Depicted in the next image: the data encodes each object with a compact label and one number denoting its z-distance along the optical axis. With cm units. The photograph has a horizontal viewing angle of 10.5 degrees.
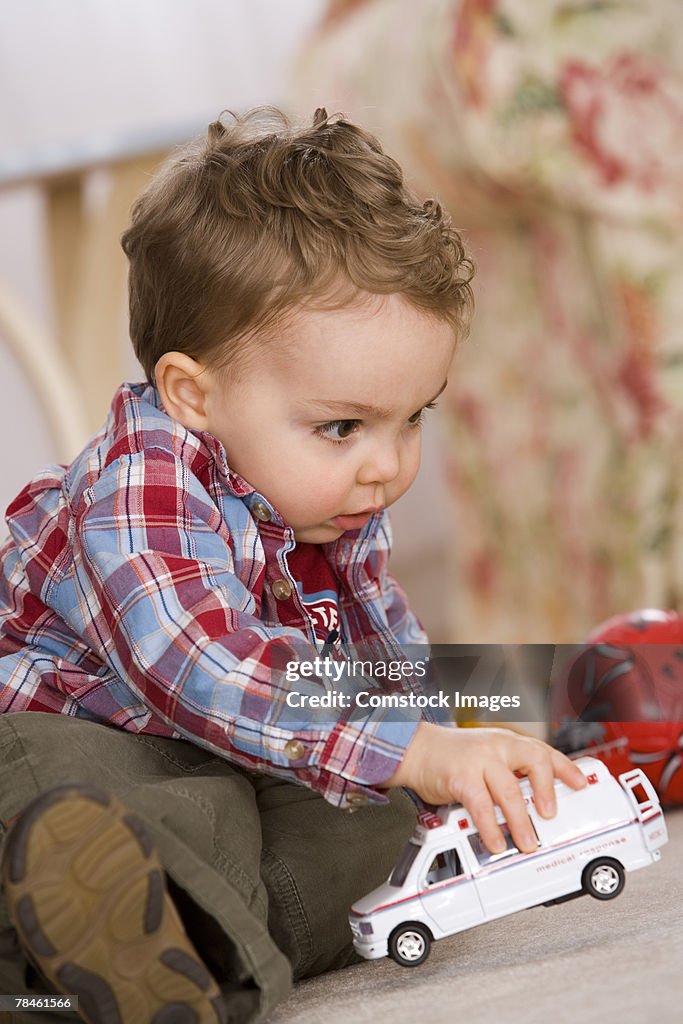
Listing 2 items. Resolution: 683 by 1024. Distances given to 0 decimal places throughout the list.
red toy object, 176
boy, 147
